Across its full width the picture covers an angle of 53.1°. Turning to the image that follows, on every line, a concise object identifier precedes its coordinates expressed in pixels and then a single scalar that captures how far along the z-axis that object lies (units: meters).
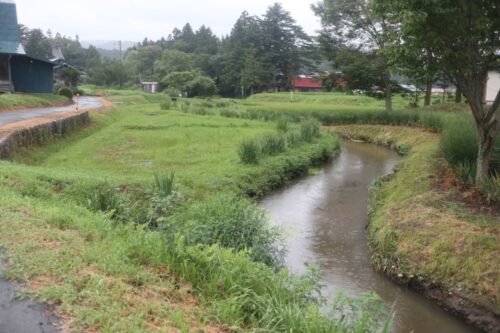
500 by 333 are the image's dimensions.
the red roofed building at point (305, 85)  72.86
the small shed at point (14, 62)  29.22
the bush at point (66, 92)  35.76
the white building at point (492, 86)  37.28
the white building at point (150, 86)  72.14
